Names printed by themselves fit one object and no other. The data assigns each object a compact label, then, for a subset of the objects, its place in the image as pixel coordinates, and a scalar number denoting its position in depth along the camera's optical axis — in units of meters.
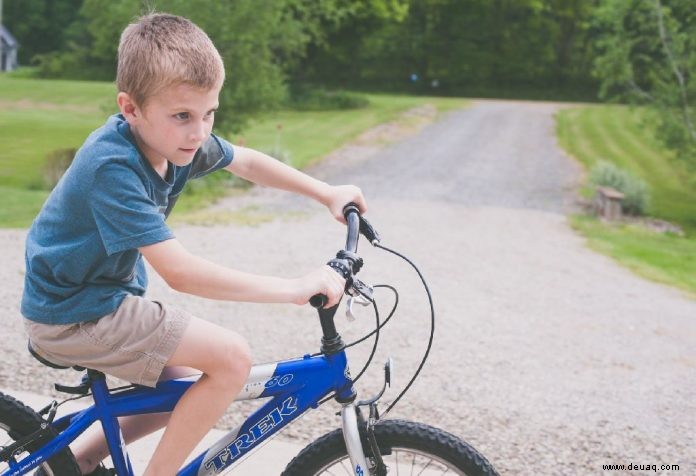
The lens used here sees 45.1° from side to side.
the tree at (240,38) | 13.70
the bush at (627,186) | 14.42
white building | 25.87
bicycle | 2.21
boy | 1.98
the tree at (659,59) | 14.58
